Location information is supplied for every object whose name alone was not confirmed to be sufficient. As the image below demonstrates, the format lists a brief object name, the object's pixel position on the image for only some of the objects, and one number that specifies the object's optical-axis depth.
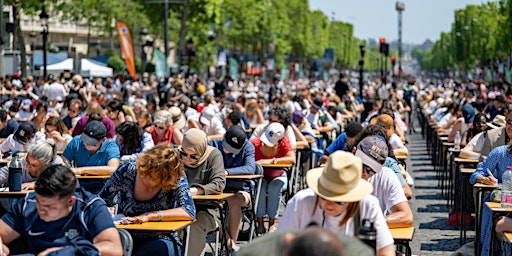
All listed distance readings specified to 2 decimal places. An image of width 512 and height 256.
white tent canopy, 52.91
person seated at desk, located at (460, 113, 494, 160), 14.66
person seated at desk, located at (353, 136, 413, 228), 8.10
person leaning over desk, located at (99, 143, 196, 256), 8.64
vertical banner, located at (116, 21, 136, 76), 39.53
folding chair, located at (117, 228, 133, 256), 7.67
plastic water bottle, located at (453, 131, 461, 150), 17.20
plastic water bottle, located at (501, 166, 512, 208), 9.86
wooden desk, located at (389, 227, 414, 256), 7.93
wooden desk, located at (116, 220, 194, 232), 8.55
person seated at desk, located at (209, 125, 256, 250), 12.18
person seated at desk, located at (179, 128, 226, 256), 10.61
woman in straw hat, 6.28
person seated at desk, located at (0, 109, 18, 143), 16.58
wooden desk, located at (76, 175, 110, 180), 11.80
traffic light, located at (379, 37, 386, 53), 38.69
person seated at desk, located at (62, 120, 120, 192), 12.10
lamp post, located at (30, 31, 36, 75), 52.91
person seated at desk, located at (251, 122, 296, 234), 13.70
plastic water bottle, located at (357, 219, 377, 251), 5.78
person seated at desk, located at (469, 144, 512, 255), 11.02
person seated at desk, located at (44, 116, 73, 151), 14.93
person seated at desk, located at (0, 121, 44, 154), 13.91
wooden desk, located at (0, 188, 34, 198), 9.72
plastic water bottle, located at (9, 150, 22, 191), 9.93
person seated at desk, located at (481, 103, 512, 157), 13.69
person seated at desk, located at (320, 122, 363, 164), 12.66
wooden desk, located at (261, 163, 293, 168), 13.59
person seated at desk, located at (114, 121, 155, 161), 13.33
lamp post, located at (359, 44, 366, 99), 37.03
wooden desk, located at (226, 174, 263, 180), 12.21
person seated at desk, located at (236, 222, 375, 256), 4.20
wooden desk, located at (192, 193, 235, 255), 10.55
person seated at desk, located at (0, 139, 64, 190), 9.86
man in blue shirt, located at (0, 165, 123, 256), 7.02
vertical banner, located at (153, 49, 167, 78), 43.91
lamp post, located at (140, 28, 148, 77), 66.93
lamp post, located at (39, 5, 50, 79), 36.19
